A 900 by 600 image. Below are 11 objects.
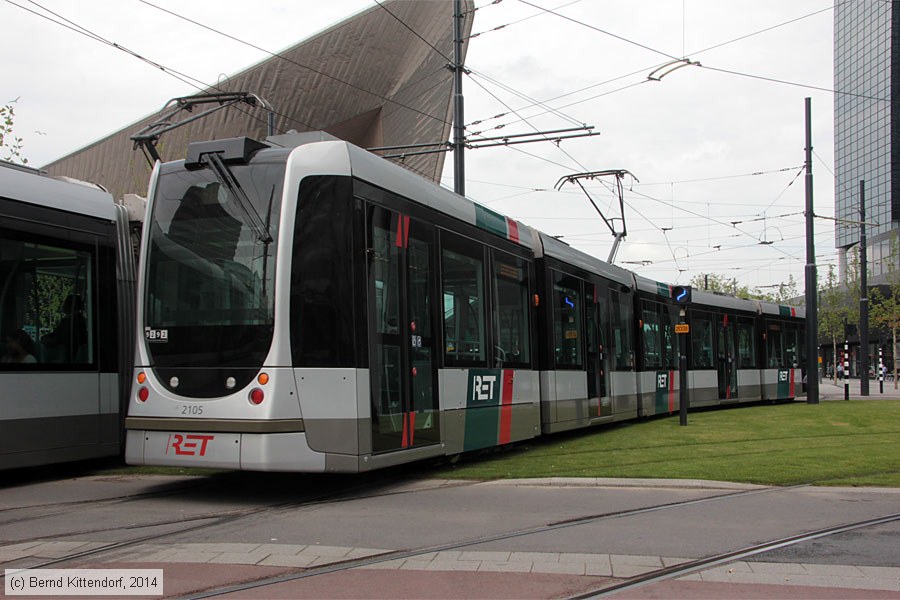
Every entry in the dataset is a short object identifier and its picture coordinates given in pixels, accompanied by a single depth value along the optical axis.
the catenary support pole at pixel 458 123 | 17.31
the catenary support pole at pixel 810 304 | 25.64
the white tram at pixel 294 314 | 7.91
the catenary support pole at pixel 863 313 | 31.78
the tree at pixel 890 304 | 44.62
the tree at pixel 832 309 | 62.25
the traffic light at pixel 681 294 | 17.17
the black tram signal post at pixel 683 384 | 16.80
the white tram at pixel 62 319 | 9.07
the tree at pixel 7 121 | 23.05
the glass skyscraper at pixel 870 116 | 66.62
